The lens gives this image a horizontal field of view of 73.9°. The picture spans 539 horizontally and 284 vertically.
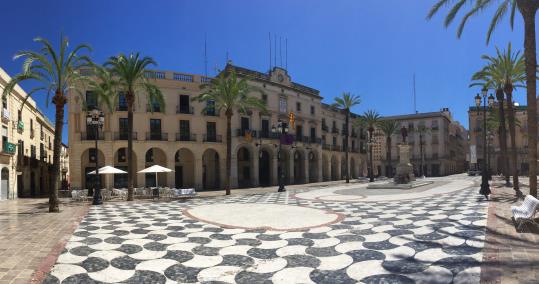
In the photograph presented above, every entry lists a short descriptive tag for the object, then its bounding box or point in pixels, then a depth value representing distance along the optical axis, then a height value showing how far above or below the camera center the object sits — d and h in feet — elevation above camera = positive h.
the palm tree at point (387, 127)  194.49 +17.93
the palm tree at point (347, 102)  158.12 +26.21
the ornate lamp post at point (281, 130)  97.86 +8.97
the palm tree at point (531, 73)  42.93 +10.12
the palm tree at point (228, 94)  92.52 +18.86
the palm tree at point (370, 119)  181.27 +21.04
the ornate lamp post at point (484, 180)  61.87 -3.83
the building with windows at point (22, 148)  93.50 +5.82
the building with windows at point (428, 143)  250.16 +11.52
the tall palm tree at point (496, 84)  79.30 +17.34
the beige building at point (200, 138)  109.19 +8.87
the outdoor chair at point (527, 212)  28.50 -4.56
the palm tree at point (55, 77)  55.62 +14.40
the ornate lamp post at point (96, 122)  67.41 +8.49
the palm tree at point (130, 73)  74.79 +19.28
